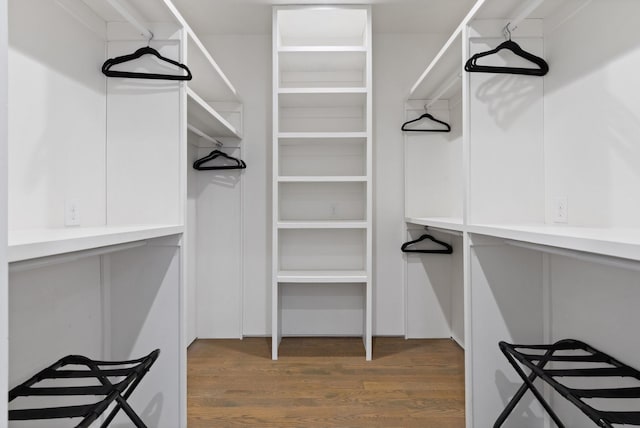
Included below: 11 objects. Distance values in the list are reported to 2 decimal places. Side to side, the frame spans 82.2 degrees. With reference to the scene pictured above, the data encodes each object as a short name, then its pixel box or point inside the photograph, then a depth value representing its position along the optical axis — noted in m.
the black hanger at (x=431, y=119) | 2.80
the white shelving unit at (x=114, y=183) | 1.29
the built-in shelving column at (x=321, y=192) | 2.79
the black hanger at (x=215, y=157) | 2.73
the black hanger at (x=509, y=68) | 1.54
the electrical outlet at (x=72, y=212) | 1.36
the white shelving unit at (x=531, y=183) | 1.38
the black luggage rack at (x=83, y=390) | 0.99
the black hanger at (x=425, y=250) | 2.77
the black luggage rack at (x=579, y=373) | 0.97
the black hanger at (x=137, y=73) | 1.54
